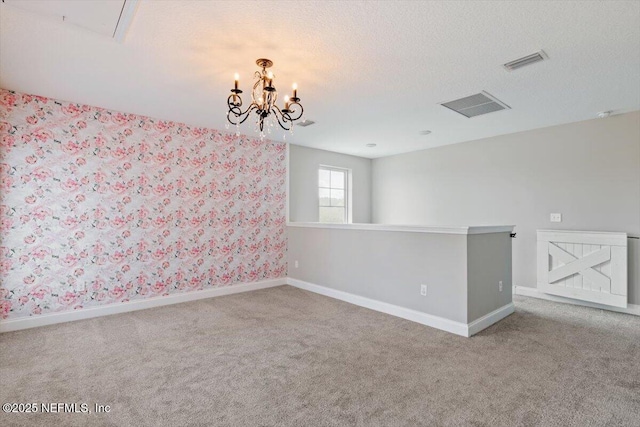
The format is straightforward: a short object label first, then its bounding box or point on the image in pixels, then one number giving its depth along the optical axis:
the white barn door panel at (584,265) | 3.81
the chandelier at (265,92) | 2.47
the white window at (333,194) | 6.21
